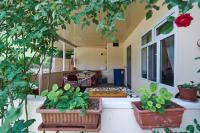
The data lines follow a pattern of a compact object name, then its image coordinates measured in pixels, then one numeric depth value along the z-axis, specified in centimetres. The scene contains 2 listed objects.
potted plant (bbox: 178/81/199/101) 182
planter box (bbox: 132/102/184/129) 142
